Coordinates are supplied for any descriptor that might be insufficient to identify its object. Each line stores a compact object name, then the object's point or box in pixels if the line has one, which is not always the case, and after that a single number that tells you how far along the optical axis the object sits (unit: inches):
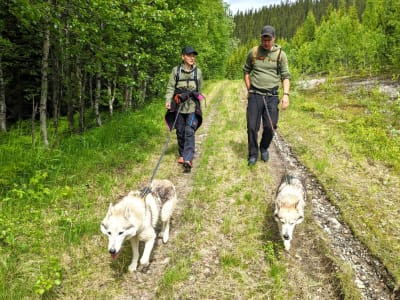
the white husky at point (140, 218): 112.8
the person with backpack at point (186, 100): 250.5
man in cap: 239.1
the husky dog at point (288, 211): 137.7
